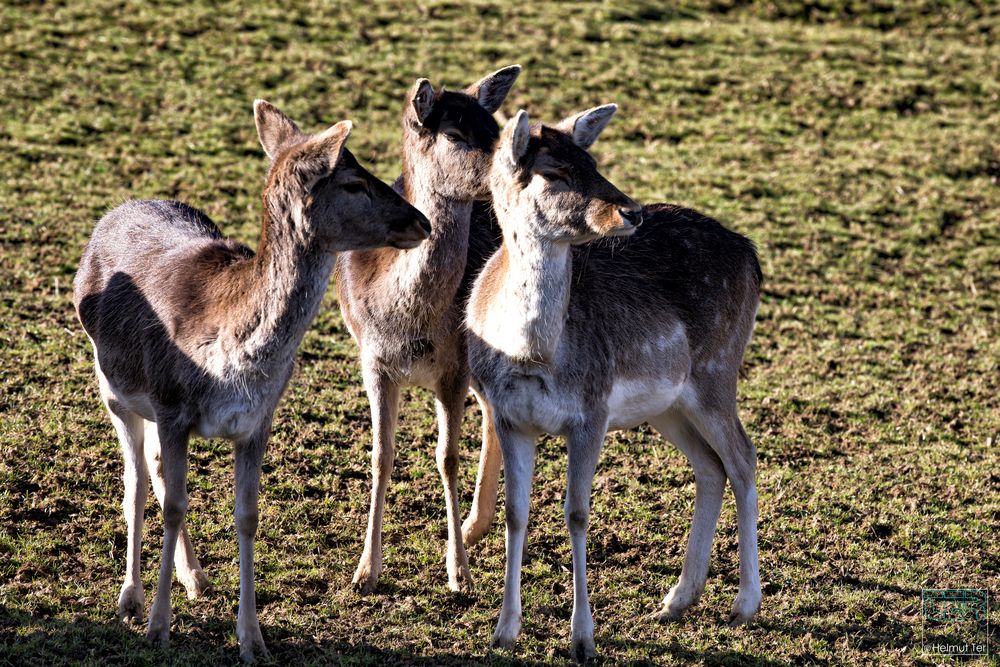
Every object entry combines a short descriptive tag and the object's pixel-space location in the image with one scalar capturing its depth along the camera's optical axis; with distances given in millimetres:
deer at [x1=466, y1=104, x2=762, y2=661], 14703
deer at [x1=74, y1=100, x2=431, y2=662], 14187
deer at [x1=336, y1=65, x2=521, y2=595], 16562
